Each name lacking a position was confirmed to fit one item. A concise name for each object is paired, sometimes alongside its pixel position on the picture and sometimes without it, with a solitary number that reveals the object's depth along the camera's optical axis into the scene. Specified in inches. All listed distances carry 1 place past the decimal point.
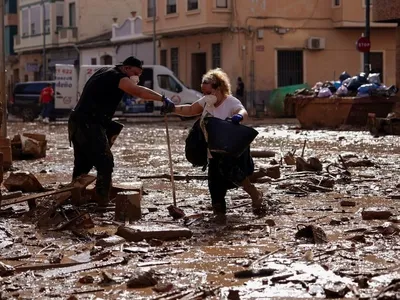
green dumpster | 1576.0
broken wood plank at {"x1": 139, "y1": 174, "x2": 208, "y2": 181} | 544.9
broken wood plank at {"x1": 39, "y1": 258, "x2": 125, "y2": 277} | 271.9
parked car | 1617.9
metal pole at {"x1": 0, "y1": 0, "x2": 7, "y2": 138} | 668.1
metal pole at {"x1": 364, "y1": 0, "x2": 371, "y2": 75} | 1416.2
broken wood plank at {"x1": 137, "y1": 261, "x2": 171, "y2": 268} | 280.7
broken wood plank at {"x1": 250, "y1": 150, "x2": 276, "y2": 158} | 706.8
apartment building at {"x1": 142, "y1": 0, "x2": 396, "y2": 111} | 1734.7
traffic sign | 1397.6
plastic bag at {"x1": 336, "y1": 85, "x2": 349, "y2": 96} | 1168.2
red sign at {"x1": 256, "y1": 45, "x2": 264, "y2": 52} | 1738.4
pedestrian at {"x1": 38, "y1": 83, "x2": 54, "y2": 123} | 1513.3
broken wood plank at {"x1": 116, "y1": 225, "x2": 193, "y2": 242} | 322.3
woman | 379.2
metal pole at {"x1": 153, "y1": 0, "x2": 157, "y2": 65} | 1884.8
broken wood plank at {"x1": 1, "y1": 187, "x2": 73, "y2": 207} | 384.8
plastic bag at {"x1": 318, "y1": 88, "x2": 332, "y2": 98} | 1172.5
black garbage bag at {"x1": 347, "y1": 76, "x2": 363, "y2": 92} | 1178.0
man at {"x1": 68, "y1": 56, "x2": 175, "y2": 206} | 402.9
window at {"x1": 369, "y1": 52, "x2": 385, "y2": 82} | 1815.9
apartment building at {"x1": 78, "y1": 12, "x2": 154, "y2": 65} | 2043.6
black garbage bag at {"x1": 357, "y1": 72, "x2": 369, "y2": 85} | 1181.7
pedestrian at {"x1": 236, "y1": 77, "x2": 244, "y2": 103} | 1679.4
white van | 1489.9
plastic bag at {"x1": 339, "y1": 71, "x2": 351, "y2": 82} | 1263.5
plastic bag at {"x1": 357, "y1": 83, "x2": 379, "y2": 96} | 1123.9
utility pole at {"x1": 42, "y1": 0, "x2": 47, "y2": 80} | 2445.0
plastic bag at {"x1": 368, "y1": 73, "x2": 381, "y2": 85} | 1177.0
